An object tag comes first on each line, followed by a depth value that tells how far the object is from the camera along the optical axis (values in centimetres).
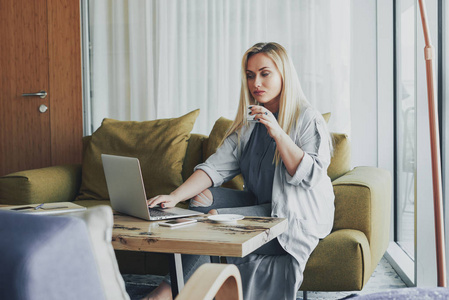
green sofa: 182
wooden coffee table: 118
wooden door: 348
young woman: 178
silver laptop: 152
